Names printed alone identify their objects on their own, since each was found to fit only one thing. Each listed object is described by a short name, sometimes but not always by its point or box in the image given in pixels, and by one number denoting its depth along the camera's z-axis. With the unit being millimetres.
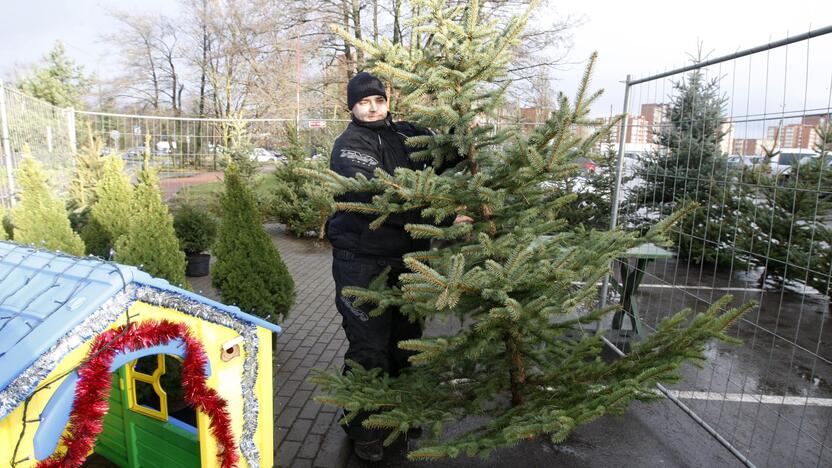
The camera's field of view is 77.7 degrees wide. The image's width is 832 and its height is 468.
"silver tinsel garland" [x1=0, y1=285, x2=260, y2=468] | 1541
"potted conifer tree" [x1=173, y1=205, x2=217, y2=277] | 8133
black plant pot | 8242
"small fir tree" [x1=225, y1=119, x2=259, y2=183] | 11312
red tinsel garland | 1697
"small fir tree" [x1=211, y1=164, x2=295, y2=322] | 4402
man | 2885
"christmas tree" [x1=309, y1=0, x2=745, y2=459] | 2121
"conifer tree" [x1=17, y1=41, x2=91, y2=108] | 24234
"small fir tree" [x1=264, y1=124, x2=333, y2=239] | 10945
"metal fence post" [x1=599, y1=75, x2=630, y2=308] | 4242
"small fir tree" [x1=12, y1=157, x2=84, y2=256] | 4105
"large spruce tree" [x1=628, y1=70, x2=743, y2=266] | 4496
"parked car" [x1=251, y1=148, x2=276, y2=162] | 12116
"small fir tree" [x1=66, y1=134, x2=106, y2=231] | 7797
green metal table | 4348
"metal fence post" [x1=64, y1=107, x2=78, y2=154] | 9019
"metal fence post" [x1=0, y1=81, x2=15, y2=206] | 6516
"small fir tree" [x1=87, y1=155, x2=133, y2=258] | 5922
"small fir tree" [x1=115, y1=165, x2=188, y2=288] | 3541
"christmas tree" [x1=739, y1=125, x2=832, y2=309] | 5952
